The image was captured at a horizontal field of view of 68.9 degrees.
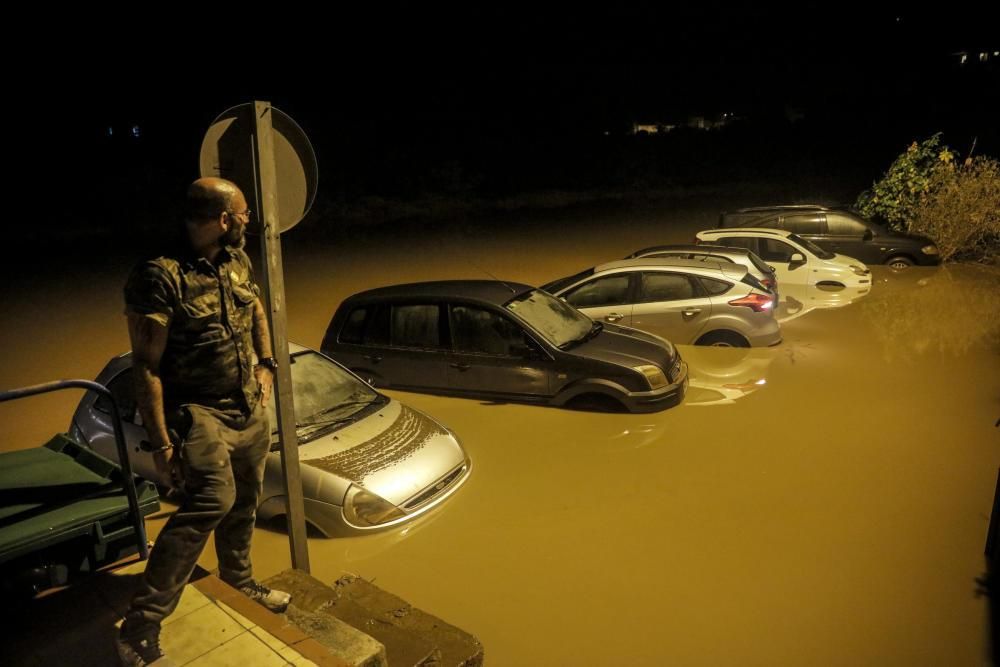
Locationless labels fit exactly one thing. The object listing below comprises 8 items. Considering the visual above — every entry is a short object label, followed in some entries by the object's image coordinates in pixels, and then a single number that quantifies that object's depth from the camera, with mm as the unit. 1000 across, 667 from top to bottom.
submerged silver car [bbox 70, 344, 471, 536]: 5422
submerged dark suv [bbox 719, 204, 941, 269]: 15539
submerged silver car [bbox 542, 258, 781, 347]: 9625
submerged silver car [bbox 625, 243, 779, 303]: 10734
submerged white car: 12812
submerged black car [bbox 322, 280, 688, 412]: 7742
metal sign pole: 3564
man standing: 2865
